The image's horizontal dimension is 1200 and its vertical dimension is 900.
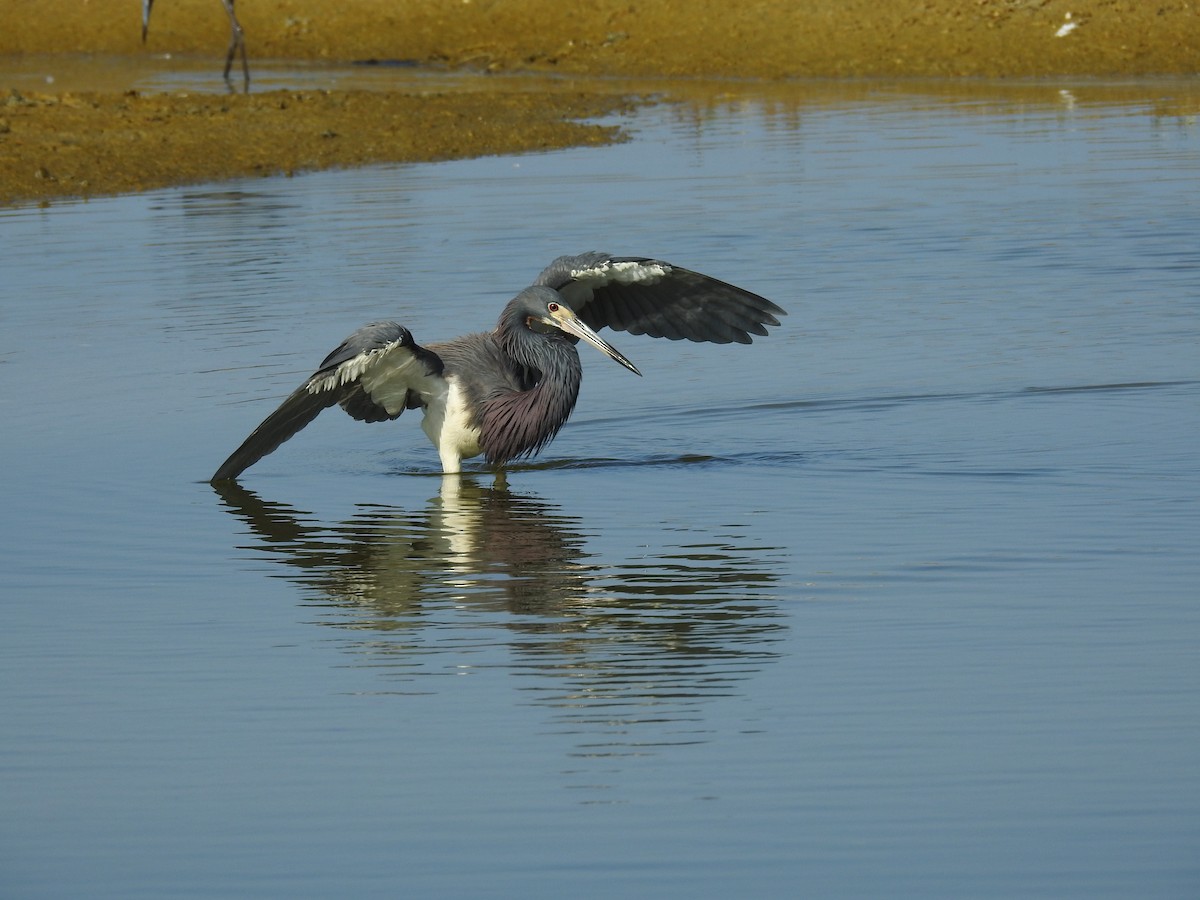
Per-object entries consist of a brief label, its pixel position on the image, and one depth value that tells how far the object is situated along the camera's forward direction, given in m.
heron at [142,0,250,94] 56.51
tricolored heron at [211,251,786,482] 16.94
